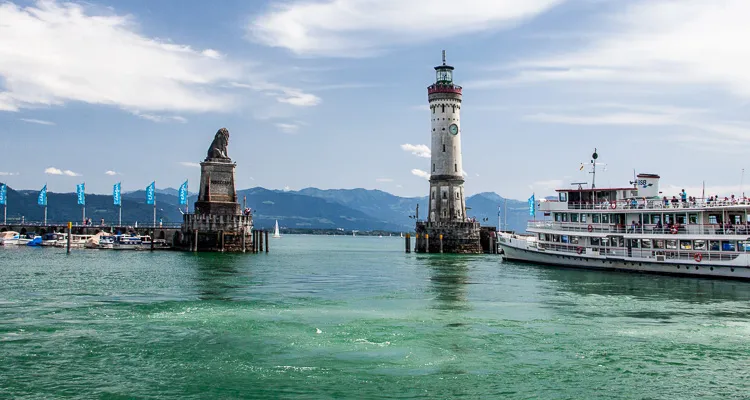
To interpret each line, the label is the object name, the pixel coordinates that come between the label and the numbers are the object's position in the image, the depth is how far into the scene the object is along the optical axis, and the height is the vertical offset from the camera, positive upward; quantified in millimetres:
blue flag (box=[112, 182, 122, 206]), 114438 +6257
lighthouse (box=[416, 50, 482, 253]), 101875 +7155
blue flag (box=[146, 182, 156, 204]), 109000 +6000
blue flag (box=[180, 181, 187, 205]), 110125 +6196
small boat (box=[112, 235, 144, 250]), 101562 -1679
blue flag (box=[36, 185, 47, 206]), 118500 +5880
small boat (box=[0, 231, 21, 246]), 107688 -1075
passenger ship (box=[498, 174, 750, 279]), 54719 -240
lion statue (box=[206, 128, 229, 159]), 99812 +12040
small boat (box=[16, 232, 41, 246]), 109000 -1257
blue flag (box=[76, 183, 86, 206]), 113375 +6406
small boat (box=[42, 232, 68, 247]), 108000 -1264
